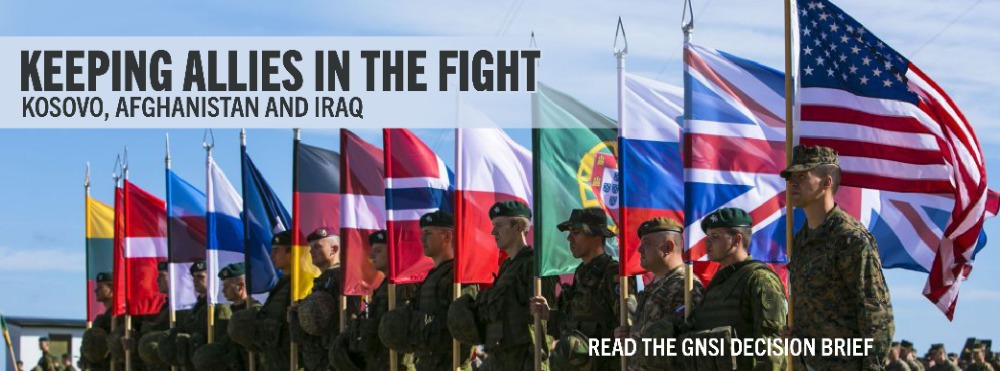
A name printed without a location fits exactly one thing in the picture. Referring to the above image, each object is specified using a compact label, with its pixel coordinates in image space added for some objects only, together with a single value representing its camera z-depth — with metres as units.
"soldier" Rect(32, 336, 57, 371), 29.22
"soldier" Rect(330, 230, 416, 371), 15.98
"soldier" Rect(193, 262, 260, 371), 18.94
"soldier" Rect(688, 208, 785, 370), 10.12
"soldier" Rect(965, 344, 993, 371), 25.22
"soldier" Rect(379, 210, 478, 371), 14.76
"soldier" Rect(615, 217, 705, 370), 11.09
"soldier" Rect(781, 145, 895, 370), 8.78
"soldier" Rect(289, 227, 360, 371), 16.59
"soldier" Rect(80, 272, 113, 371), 24.52
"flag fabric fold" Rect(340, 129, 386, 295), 16.44
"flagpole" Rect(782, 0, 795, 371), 9.70
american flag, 9.77
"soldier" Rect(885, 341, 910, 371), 23.41
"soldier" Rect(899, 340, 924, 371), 24.92
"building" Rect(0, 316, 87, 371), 35.59
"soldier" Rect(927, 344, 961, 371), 24.22
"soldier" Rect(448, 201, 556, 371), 13.42
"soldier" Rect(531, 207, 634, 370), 12.12
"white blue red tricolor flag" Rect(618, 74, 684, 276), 12.09
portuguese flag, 13.03
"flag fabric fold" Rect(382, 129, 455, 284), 15.53
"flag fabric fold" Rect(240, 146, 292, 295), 18.59
